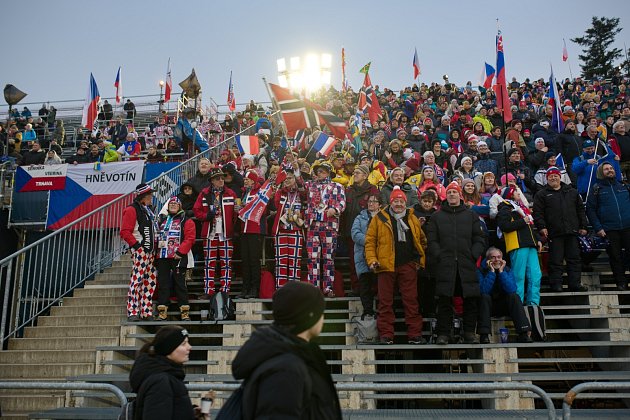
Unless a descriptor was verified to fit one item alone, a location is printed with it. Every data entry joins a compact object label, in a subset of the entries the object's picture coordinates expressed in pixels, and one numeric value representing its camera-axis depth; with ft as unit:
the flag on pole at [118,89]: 89.51
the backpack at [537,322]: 25.73
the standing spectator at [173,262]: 29.81
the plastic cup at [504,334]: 26.00
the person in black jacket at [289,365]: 8.11
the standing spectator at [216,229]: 31.55
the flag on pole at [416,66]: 96.89
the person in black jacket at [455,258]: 25.11
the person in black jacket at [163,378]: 12.39
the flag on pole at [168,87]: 82.89
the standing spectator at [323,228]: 30.09
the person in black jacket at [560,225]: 28.45
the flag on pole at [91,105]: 62.80
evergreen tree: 155.63
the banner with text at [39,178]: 49.75
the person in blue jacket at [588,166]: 33.42
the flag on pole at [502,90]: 35.58
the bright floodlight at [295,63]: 72.79
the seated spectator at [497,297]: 25.57
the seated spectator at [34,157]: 53.98
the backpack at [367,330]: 26.45
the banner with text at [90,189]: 49.16
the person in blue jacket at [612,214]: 28.73
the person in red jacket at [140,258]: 29.94
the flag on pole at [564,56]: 115.65
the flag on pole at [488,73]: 58.92
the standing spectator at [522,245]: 26.99
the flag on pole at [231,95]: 97.35
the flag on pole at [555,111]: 43.42
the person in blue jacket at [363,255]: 27.55
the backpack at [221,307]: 29.07
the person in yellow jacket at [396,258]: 26.07
